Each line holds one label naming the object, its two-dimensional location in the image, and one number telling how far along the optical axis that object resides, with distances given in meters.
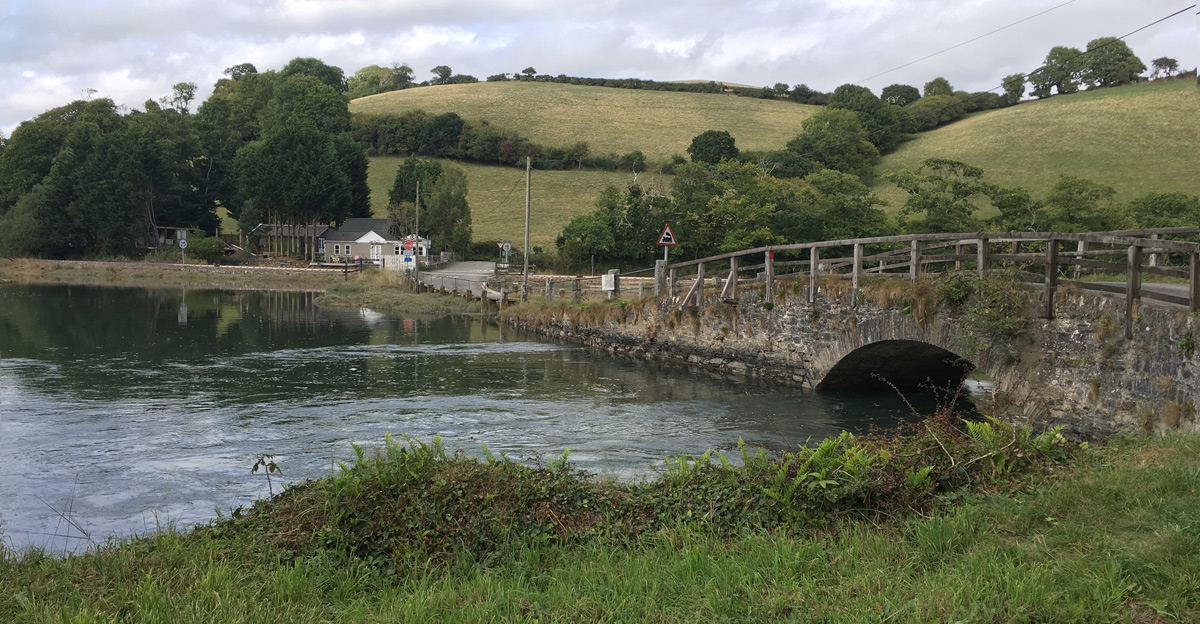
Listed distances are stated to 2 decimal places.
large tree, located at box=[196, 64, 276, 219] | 86.25
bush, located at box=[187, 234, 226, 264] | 71.12
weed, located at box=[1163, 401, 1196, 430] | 9.19
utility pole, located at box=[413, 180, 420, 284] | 47.84
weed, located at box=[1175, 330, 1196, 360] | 9.20
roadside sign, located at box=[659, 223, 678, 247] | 27.97
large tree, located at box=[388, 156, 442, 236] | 74.88
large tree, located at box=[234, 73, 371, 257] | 77.81
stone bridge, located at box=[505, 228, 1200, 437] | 9.92
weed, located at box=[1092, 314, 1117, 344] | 10.64
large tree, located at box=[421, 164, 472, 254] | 70.85
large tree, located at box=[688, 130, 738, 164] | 76.62
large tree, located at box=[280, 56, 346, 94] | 123.31
